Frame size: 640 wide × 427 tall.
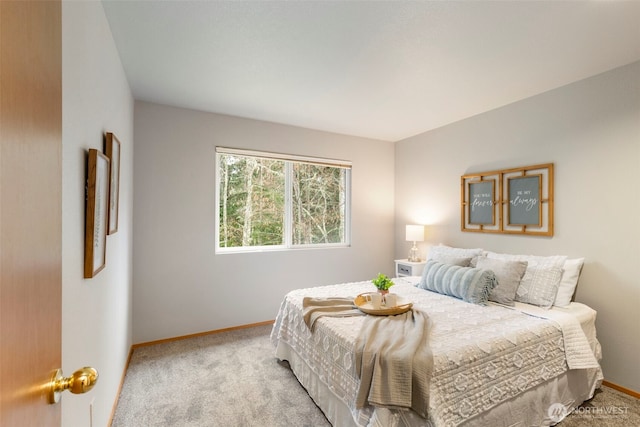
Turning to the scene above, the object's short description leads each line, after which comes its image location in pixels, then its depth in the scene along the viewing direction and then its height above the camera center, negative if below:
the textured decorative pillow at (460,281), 2.52 -0.59
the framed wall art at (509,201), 2.83 +0.16
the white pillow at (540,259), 2.55 -0.40
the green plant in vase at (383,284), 2.43 -0.57
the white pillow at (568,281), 2.45 -0.54
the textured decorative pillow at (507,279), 2.53 -0.55
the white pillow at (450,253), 3.08 -0.41
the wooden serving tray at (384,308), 2.17 -0.70
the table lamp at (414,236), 3.92 -0.27
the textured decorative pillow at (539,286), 2.44 -0.59
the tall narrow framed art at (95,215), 1.36 -0.01
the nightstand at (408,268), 3.81 -0.69
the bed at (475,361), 1.57 -0.91
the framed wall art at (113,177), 1.74 +0.24
